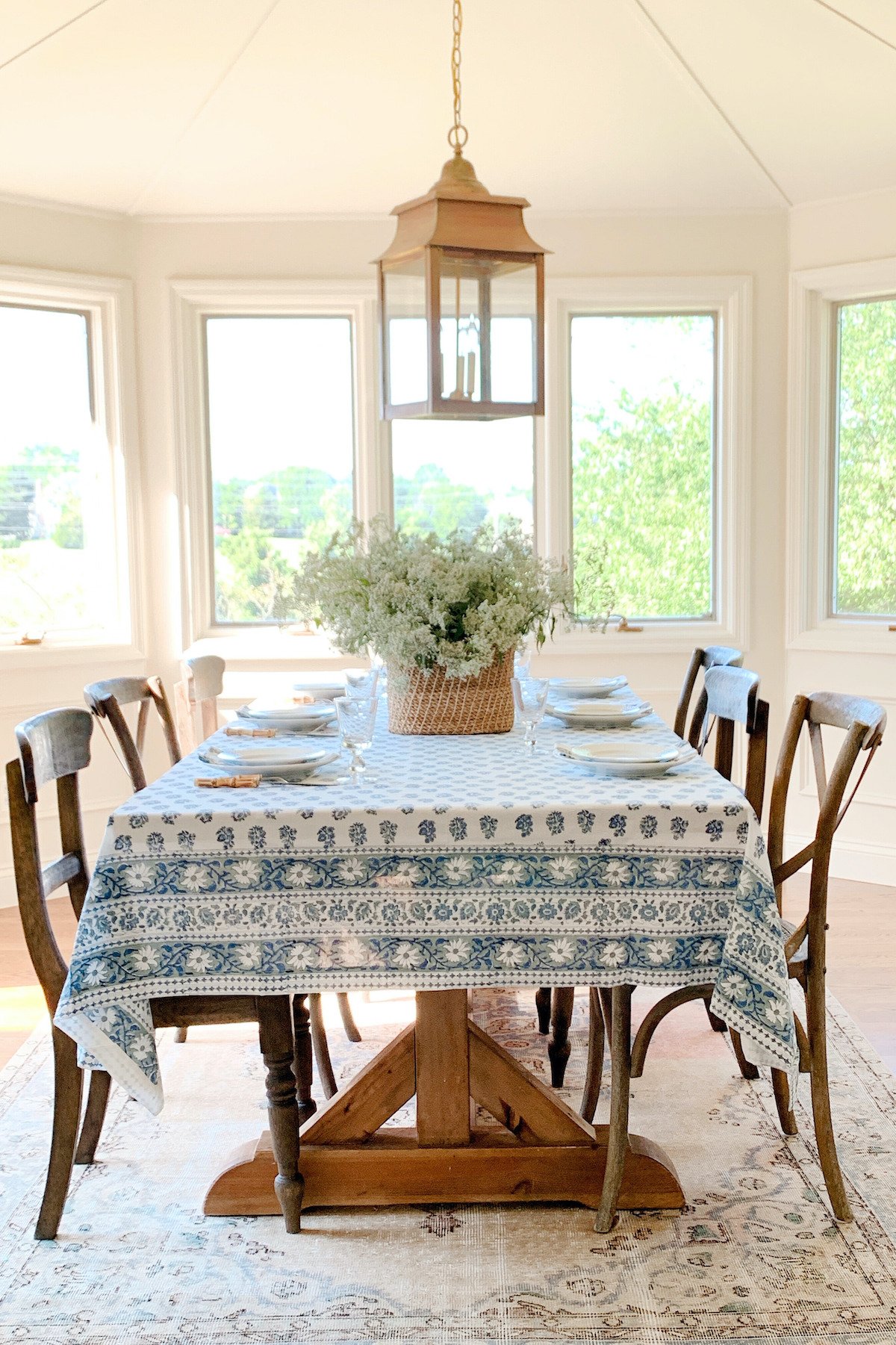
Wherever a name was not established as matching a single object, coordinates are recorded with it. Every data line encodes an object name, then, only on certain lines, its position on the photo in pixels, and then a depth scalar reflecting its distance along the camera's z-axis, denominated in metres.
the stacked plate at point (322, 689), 3.39
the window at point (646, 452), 4.95
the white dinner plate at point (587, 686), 3.31
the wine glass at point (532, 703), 2.56
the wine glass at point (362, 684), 2.55
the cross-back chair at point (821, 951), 2.23
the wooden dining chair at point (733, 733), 2.34
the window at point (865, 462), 4.74
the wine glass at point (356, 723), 2.35
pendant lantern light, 2.65
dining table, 2.05
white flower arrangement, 2.66
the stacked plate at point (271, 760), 2.30
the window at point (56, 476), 4.66
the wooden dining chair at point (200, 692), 3.43
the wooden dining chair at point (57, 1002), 2.14
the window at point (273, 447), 4.93
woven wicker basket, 2.79
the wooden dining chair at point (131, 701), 2.85
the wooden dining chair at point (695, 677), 3.13
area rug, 2.02
